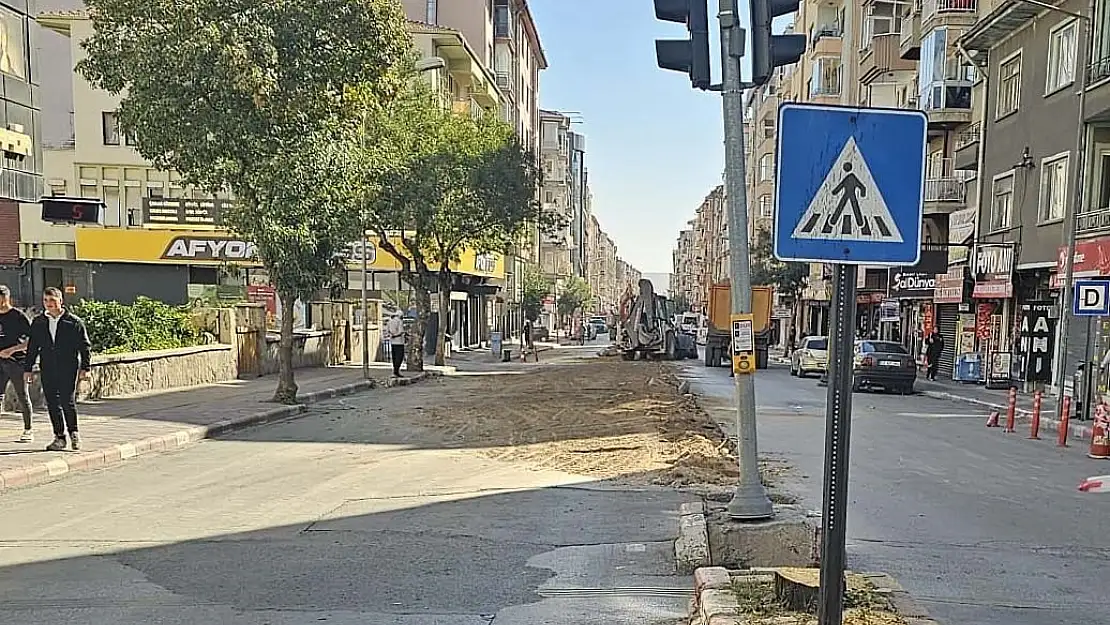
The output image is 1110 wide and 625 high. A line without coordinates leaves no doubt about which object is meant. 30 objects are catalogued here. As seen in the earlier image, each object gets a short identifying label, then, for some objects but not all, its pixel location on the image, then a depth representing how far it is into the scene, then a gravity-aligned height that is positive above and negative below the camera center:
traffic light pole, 6.43 +0.24
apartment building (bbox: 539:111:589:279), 89.69 +9.76
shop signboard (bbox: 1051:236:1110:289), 20.00 +0.58
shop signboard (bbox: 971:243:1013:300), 25.72 +0.34
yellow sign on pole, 6.38 -0.48
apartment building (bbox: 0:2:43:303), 16.21 +2.70
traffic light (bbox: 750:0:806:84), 6.30 +1.72
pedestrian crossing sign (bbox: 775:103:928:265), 4.07 +0.45
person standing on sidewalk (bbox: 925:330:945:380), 30.99 -2.51
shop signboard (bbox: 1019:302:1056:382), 23.70 -1.58
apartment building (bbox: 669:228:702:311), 143.82 +0.48
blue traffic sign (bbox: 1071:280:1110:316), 14.73 -0.22
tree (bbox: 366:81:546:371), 24.91 +2.53
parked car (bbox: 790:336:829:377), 31.30 -2.77
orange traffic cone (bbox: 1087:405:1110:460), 13.26 -2.31
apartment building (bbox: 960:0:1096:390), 21.64 +3.04
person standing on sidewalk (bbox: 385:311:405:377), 24.98 -1.96
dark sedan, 25.30 -2.49
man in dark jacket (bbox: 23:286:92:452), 10.65 -1.10
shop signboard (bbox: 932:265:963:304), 29.22 -0.19
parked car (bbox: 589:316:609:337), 92.88 -5.42
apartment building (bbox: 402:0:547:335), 57.16 +15.95
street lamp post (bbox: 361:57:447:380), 23.12 -1.31
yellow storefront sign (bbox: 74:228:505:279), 33.91 +0.77
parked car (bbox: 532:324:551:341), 65.53 -4.44
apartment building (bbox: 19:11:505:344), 34.44 +1.44
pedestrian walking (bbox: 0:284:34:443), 11.47 -0.96
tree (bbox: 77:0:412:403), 14.91 +3.02
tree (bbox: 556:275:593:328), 87.25 -2.17
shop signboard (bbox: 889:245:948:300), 32.19 +0.15
